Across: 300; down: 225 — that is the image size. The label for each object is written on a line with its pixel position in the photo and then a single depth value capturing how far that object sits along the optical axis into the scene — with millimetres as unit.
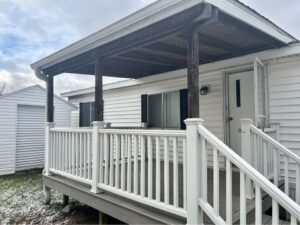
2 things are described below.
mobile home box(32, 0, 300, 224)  2586
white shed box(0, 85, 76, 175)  9758
